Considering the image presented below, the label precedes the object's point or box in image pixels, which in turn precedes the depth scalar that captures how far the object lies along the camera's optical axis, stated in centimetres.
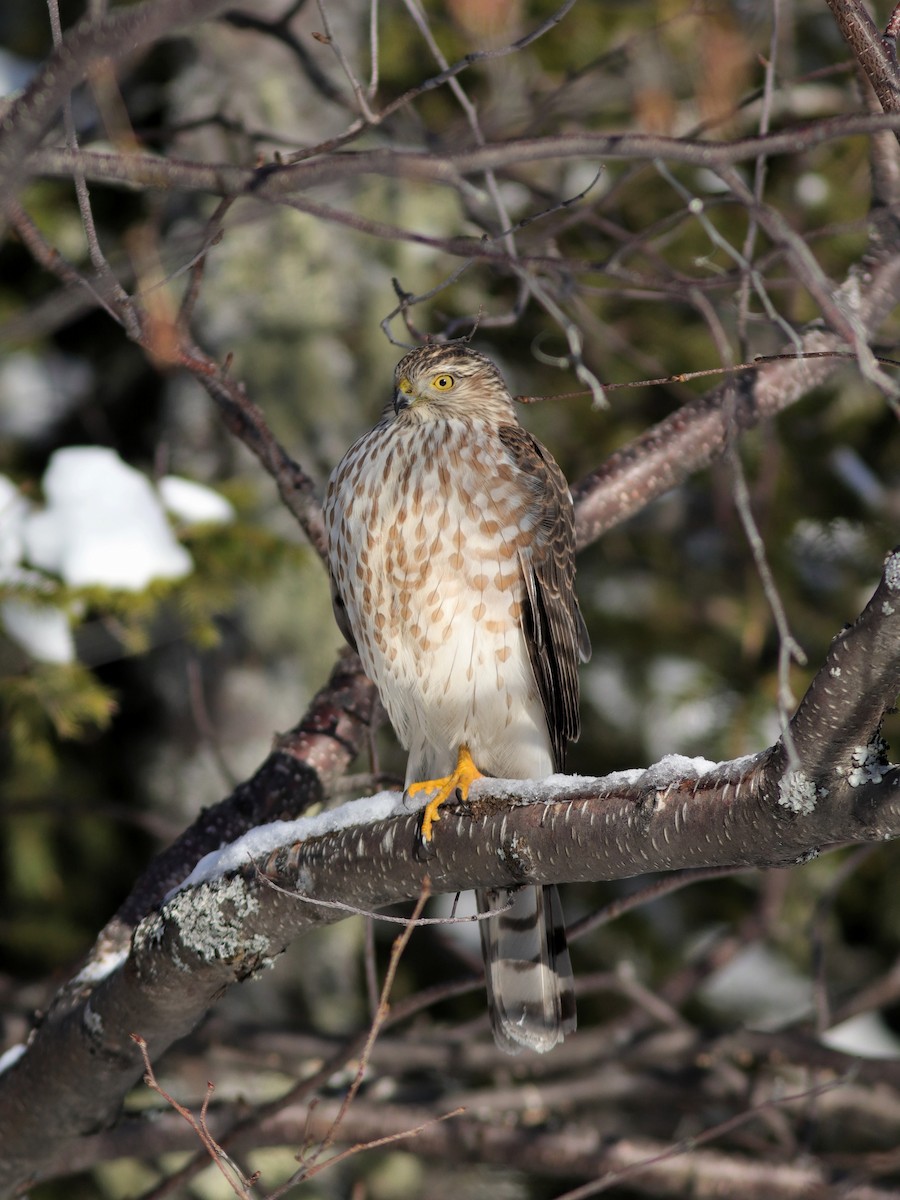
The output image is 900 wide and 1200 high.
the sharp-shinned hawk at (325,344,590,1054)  854
